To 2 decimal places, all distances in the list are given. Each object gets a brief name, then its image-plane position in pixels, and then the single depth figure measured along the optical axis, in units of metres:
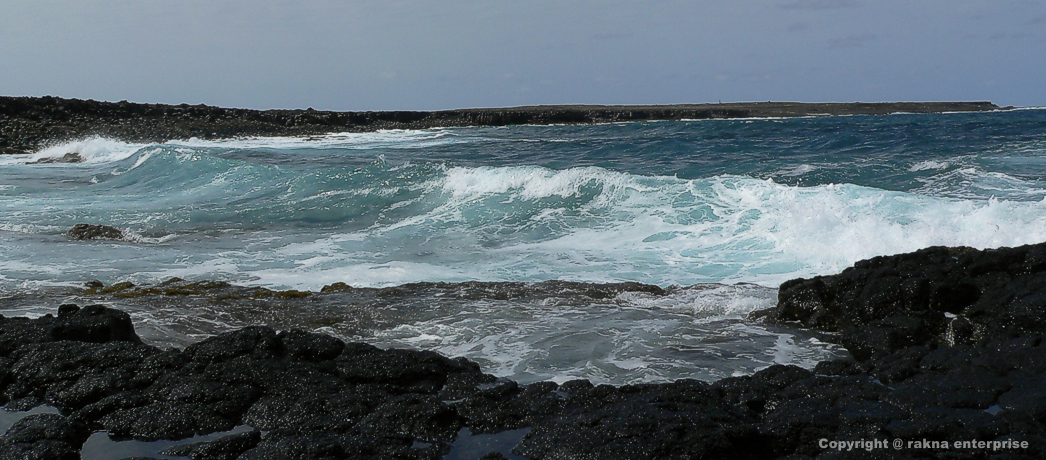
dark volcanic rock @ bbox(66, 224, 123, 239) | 11.96
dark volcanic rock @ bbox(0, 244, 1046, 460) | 3.49
